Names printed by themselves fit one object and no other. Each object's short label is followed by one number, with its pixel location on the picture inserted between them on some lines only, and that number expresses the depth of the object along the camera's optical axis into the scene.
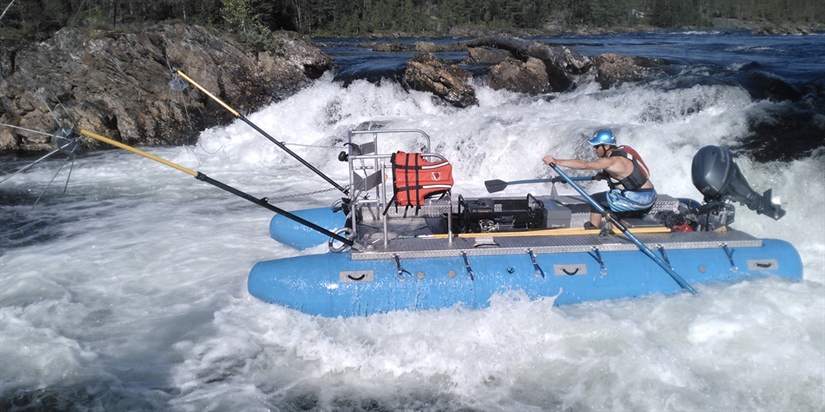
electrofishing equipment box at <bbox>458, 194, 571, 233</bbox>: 6.28
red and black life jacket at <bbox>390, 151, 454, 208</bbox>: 5.36
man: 5.95
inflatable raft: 5.41
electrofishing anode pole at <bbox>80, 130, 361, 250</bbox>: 4.52
